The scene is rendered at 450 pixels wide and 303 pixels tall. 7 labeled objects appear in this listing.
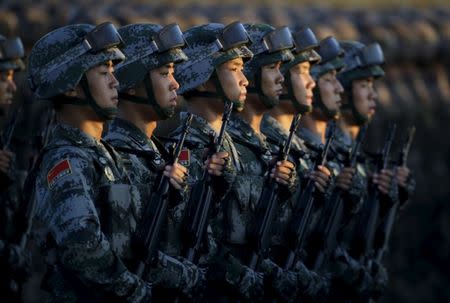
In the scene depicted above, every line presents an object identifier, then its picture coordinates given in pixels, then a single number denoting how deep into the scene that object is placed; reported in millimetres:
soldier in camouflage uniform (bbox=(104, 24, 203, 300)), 19391
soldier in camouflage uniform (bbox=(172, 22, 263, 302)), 20453
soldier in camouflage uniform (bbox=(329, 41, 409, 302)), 23531
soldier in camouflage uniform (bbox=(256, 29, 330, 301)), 21938
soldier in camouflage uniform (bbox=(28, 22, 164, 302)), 18328
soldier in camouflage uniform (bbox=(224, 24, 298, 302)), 20891
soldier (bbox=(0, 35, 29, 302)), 21906
